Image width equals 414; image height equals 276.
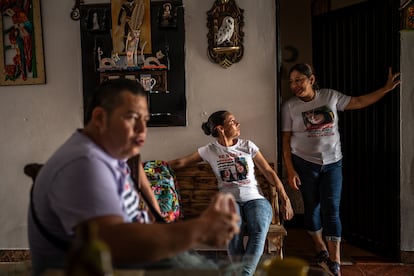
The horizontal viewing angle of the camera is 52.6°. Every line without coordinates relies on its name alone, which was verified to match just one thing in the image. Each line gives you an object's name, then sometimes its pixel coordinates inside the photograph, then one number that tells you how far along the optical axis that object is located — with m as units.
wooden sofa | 3.32
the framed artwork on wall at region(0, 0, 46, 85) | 3.53
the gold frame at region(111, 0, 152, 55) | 3.44
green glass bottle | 0.85
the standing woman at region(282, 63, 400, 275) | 3.16
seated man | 1.16
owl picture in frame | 3.31
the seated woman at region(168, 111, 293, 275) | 2.88
